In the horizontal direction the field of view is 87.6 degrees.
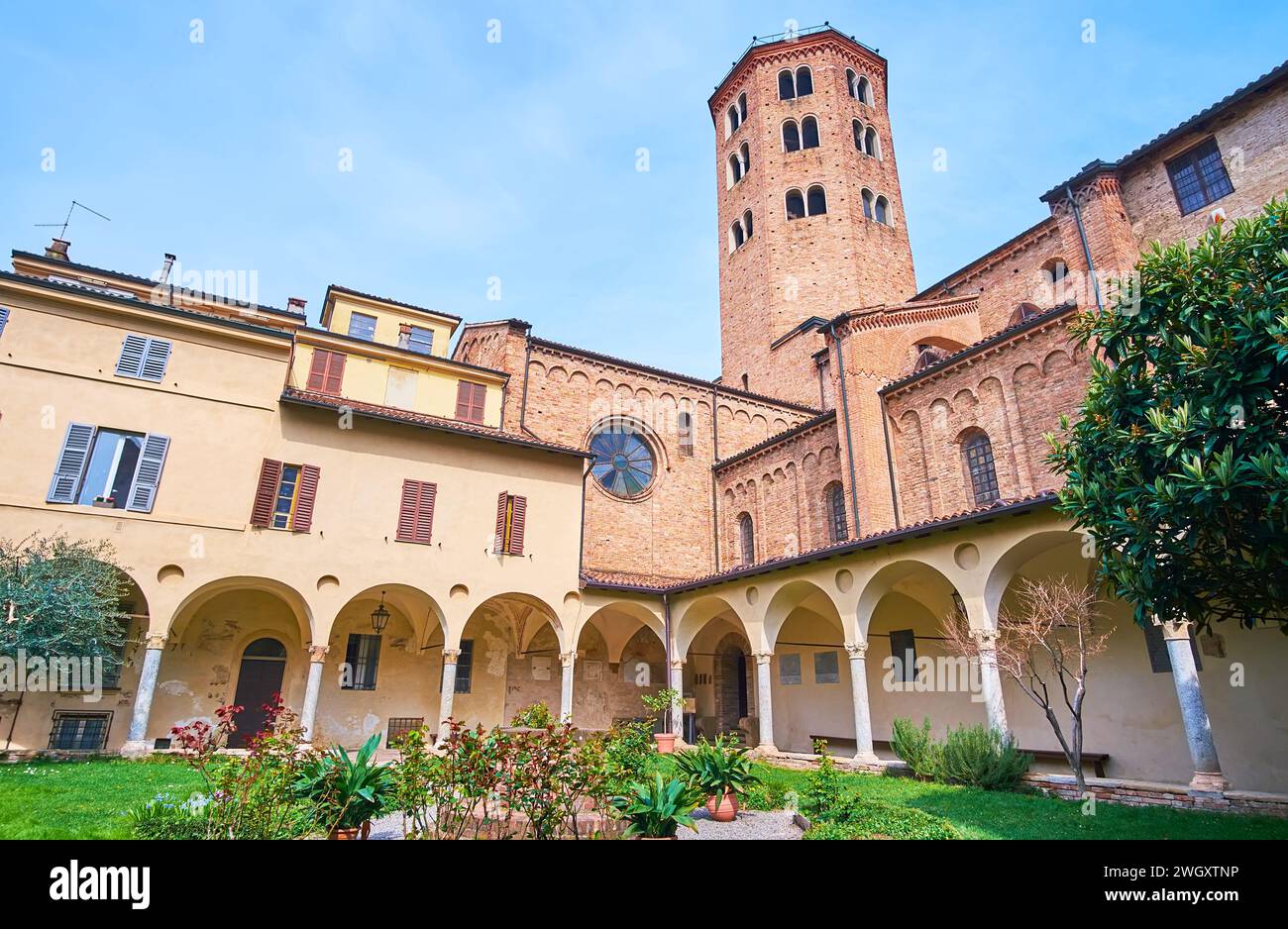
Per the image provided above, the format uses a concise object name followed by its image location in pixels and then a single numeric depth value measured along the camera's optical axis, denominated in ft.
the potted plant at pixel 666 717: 40.11
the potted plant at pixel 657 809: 22.22
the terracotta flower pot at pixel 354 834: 21.16
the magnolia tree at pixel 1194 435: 20.56
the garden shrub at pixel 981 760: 34.40
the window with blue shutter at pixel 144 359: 46.91
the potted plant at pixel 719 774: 29.86
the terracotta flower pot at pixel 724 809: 30.35
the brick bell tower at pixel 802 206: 95.45
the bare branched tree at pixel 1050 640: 33.14
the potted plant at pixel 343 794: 21.26
